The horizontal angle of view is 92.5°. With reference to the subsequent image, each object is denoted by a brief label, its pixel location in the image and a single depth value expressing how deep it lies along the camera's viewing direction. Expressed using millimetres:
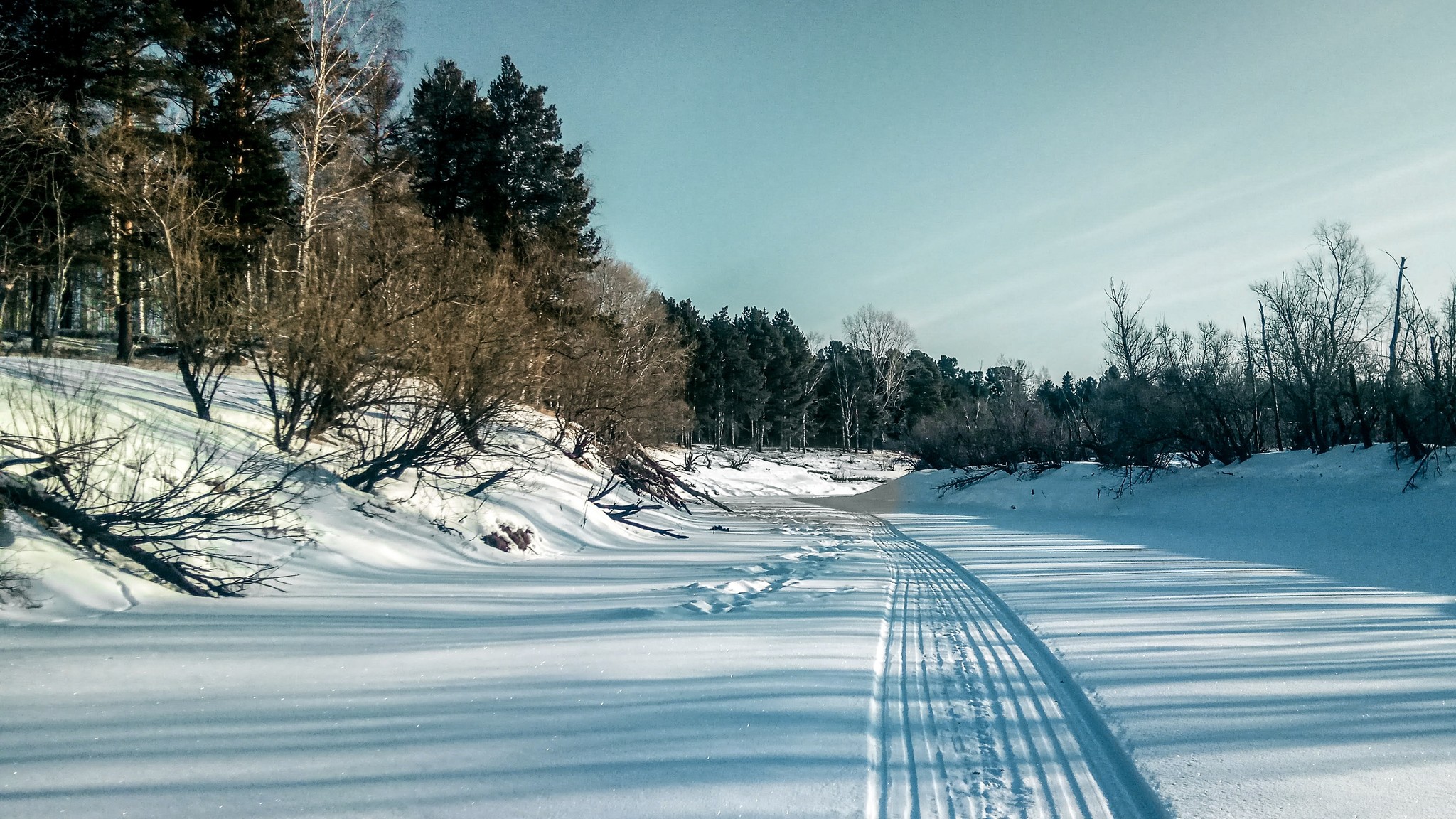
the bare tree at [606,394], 16750
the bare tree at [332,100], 16500
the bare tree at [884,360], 62500
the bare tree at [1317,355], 19344
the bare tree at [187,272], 8953
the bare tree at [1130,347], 35000
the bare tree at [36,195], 13430
